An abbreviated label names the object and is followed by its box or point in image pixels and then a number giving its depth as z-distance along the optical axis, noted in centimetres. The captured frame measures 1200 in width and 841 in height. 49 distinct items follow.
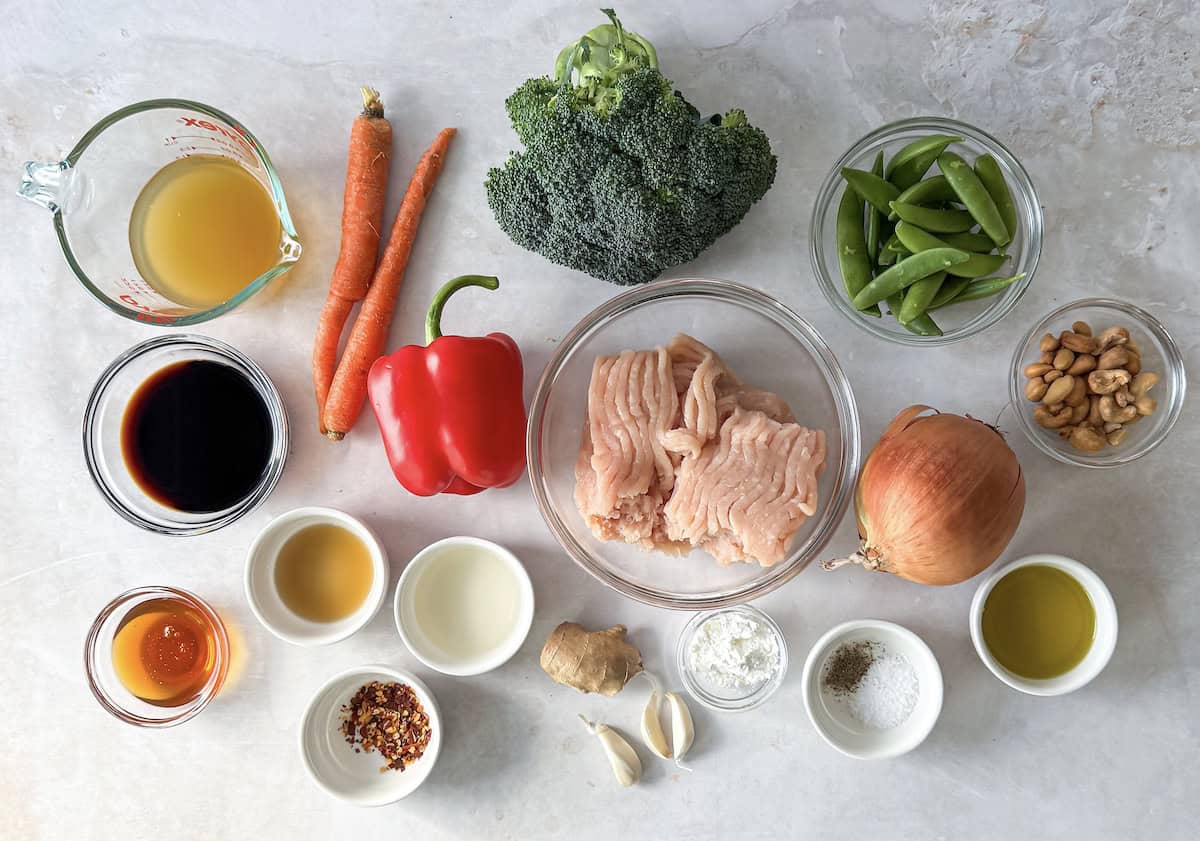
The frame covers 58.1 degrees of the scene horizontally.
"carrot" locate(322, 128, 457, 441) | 69
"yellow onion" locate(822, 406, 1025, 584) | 62
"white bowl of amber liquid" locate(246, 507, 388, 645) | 69
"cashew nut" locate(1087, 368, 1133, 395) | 63
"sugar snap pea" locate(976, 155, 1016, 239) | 64
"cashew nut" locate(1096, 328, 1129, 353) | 65
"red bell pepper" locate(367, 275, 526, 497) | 65
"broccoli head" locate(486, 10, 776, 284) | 61
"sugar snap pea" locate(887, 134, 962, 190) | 62
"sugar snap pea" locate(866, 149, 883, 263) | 65
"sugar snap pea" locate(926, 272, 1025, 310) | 63
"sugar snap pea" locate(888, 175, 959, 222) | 63
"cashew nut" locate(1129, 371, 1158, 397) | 64
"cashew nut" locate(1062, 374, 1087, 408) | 65
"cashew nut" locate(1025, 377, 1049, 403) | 65
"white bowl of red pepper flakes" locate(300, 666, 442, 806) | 69
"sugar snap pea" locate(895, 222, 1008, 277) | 62
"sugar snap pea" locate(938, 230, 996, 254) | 64
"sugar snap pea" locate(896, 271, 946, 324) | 63
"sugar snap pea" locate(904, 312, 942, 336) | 64
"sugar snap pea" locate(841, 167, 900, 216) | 63
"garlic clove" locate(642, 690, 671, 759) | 70
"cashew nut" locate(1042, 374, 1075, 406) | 64
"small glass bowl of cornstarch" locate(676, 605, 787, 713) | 68
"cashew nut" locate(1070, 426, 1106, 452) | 65
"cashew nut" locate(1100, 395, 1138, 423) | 64
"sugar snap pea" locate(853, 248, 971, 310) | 61
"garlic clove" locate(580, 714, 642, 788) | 70
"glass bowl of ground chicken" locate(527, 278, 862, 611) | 62
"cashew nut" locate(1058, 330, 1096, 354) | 65
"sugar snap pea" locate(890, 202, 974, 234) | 62
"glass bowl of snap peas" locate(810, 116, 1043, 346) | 62
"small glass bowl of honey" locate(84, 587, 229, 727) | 71
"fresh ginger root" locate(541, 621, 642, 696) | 68
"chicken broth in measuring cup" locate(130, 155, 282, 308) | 68
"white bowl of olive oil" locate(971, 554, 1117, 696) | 67
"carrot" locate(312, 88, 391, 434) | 68
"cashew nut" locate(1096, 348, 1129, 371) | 64
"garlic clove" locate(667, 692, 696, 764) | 69
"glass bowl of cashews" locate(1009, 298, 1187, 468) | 64
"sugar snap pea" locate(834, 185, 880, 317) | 65
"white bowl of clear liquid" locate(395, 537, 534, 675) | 69
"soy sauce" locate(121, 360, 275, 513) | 69
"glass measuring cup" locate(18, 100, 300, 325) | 66
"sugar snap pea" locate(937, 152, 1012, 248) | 62
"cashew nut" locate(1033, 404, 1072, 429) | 65
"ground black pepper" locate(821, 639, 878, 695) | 69
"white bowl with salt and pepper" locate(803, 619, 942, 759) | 67
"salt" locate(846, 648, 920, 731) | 68
